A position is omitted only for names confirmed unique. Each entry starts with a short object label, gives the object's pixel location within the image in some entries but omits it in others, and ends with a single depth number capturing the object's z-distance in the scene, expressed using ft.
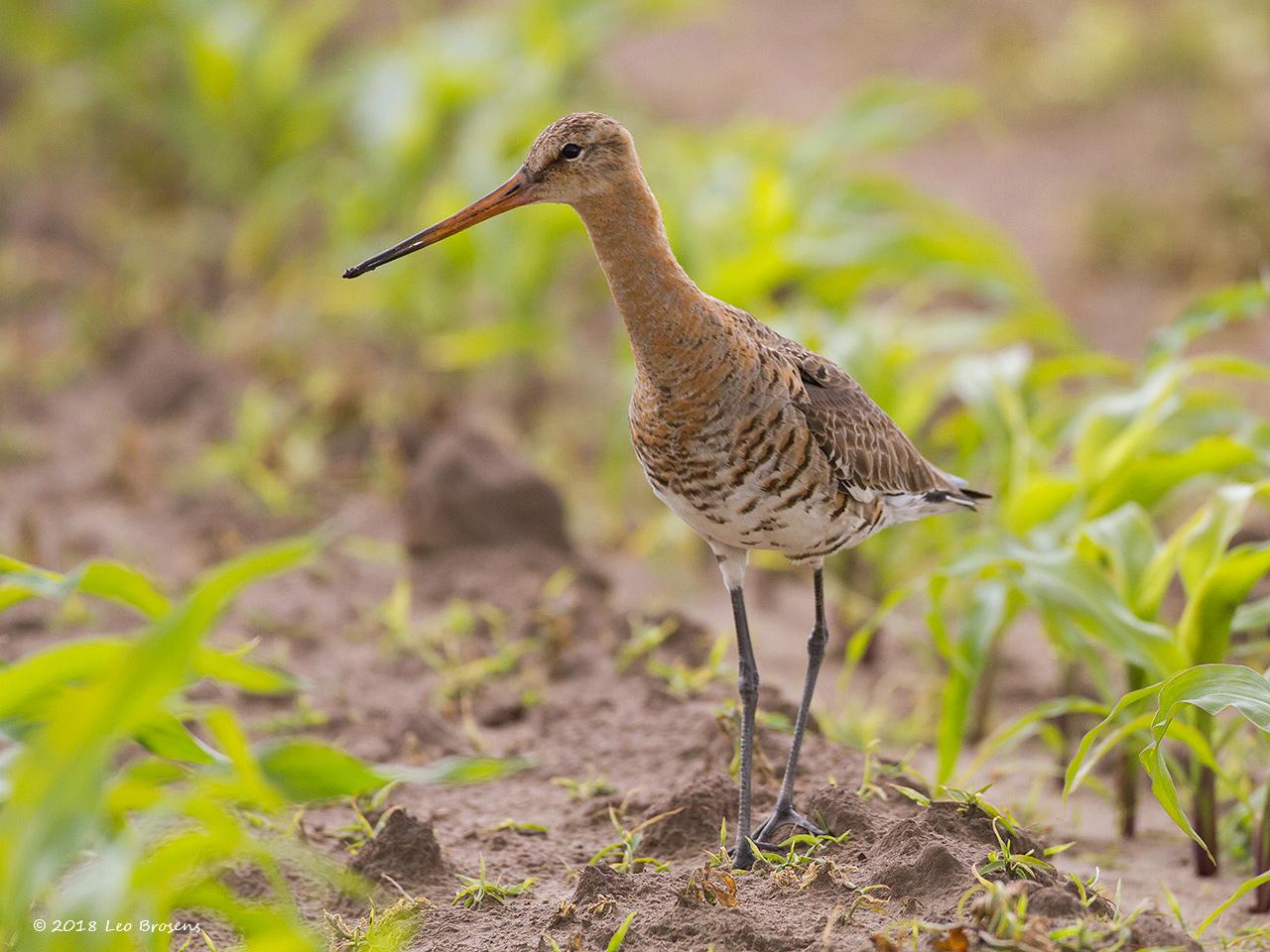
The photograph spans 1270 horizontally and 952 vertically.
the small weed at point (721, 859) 23.76
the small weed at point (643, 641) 32.94
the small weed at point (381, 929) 22.05
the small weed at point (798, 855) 23.50
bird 23.90
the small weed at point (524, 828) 27.12
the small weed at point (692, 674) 31.73
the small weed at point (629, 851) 24.66
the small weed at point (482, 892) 24.03
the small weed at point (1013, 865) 21.74
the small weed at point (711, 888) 22.06
